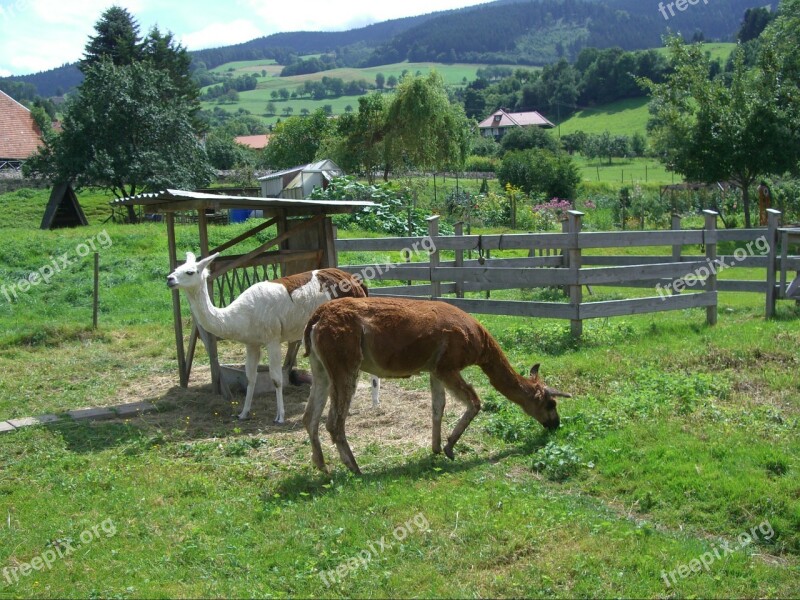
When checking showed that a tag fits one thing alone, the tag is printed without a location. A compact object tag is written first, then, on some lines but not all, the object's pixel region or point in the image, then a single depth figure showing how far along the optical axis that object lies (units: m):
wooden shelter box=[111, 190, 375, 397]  9.05
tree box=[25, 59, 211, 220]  31.36
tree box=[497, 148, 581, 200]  36.44
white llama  8.43
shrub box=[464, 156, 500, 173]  58.06
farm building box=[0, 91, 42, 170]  46.19
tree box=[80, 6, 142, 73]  46.88
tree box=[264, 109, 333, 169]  61.22
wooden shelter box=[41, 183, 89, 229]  29.09
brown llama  6.48
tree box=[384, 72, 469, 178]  36.25
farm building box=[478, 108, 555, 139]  93.31
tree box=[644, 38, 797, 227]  24.67
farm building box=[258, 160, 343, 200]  36.39
